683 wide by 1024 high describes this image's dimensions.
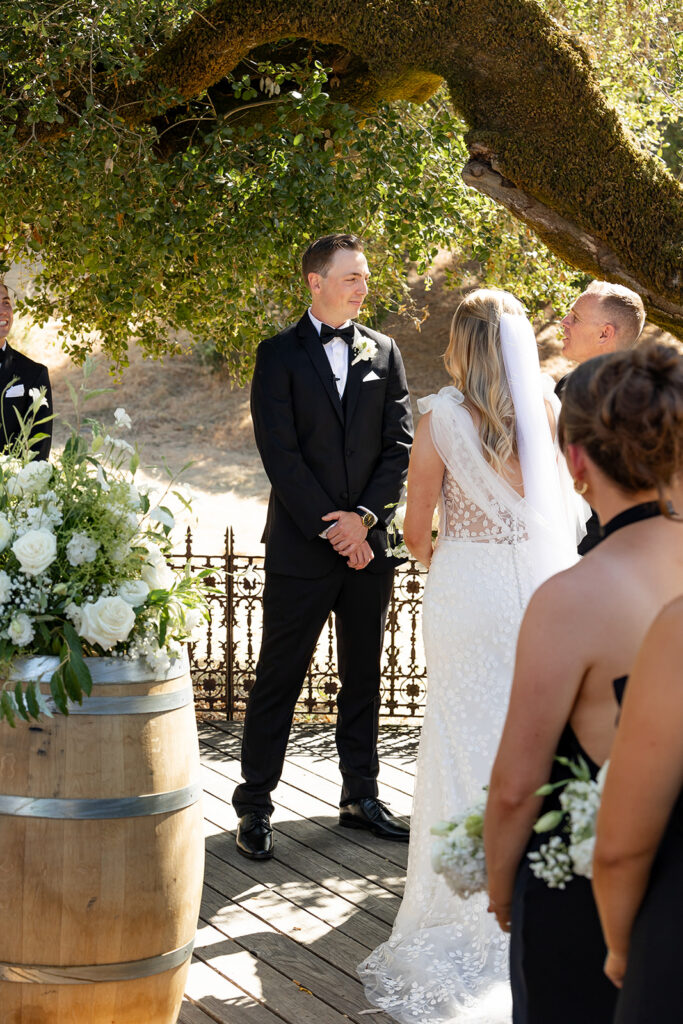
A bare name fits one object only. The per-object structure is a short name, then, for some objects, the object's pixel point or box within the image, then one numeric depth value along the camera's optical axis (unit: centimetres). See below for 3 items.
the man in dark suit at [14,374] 536
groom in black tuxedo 448
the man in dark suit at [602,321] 422
